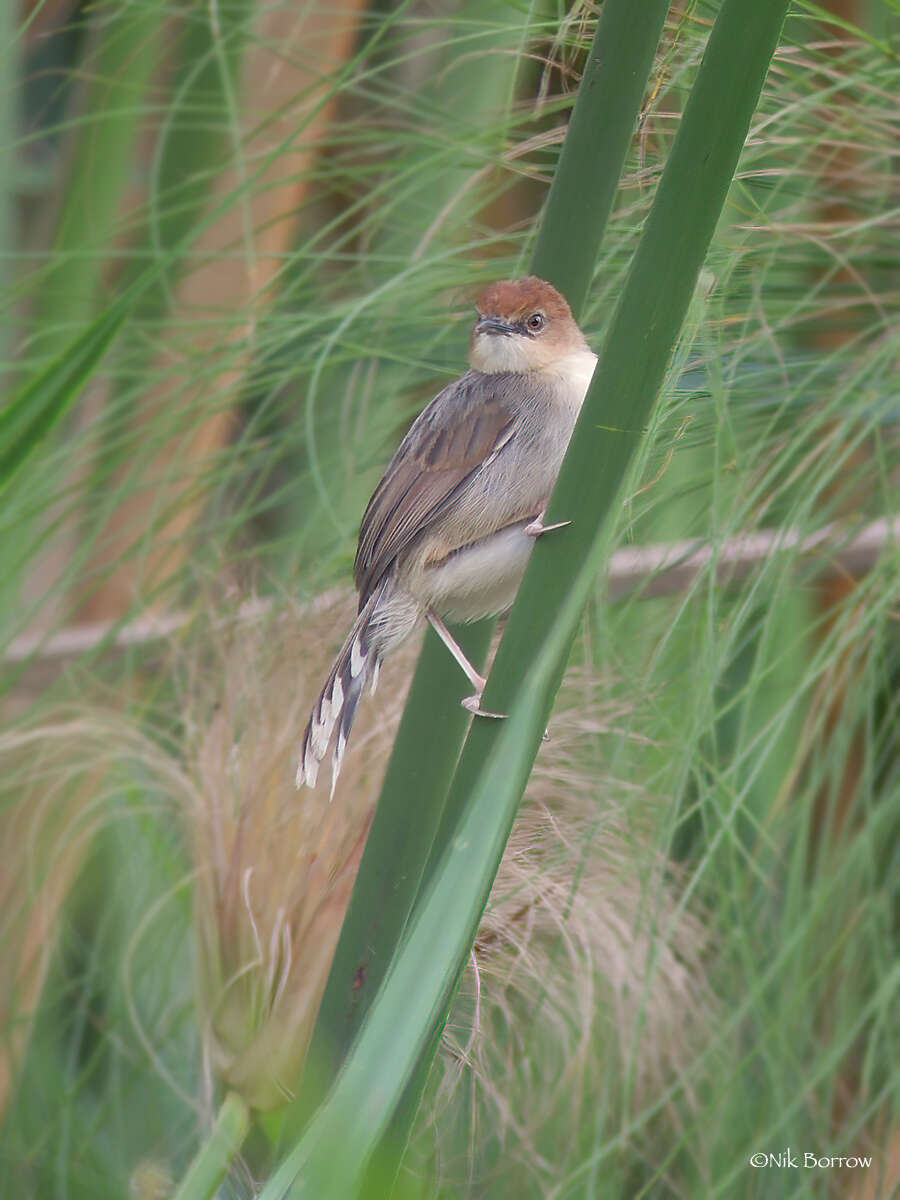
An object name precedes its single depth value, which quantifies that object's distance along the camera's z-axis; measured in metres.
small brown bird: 4.92
